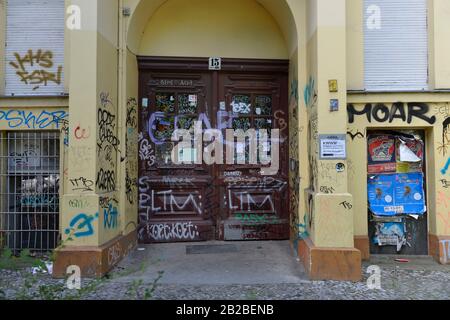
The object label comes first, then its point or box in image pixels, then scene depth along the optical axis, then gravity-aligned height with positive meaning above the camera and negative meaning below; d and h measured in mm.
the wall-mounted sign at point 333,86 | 5375 +1056
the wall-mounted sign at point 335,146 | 5348 +267
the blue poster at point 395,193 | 6273 -415
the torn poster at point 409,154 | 6215 +181
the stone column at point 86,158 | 5238 +135
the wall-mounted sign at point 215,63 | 6945 +1769
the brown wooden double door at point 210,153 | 6887 +238
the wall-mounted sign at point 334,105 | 5367 +806
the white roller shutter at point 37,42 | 6270 +1939
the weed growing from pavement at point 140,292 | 4449 -1416
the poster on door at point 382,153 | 6285 +202
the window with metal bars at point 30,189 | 6246 -310
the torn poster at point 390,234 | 6297 -1044
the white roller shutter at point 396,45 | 6262 +1853
